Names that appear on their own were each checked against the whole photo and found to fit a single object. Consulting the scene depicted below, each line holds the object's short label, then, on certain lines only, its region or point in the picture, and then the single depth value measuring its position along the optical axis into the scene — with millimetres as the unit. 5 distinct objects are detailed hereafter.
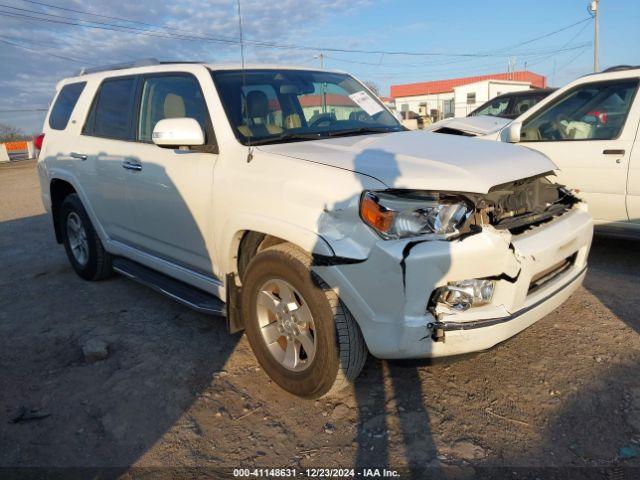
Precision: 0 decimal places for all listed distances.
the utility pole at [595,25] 32438
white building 38531
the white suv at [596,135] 4746
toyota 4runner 2480
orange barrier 28578
